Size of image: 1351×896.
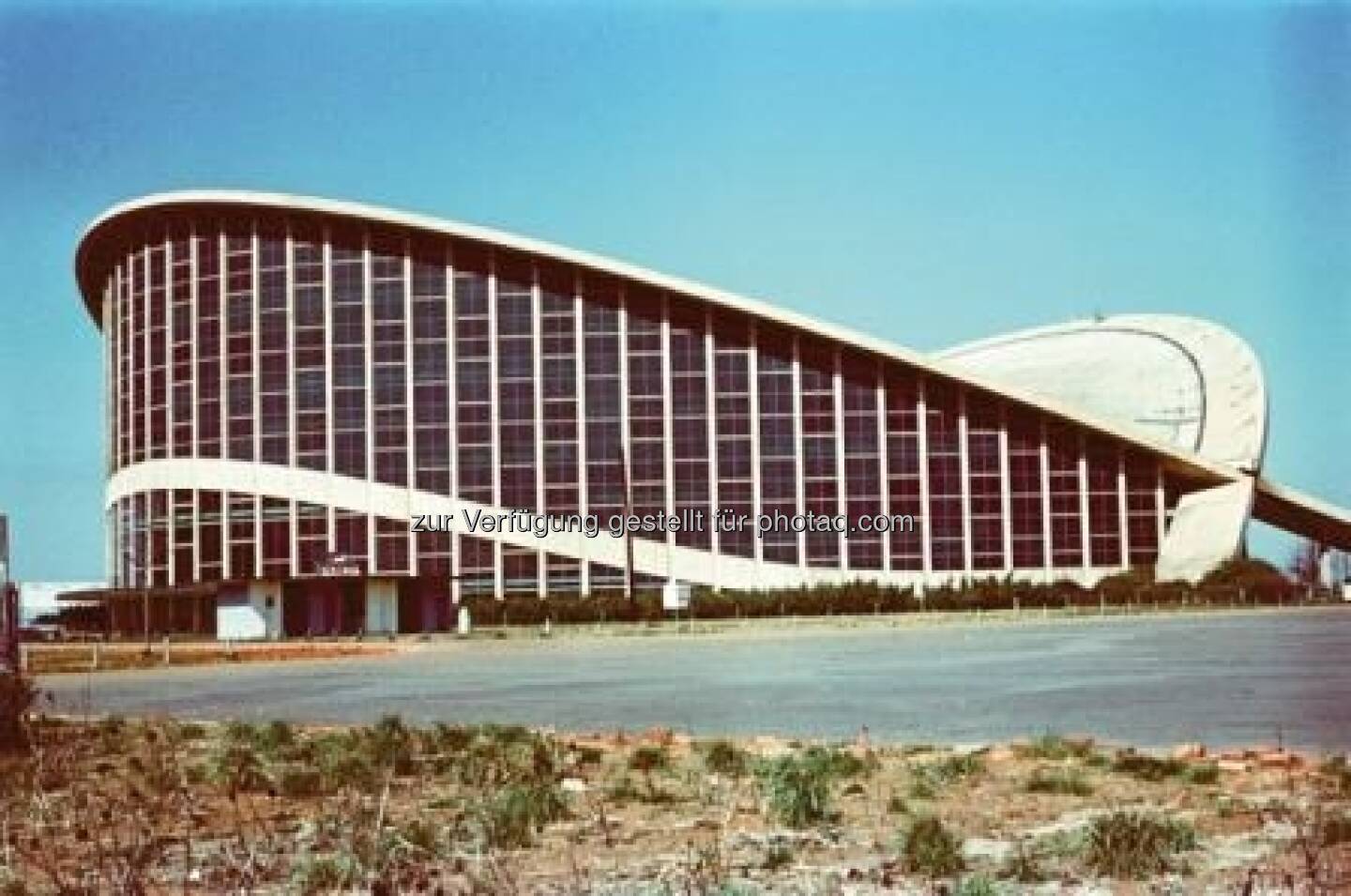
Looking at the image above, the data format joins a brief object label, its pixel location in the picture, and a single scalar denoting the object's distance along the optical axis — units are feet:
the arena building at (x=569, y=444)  247.09
